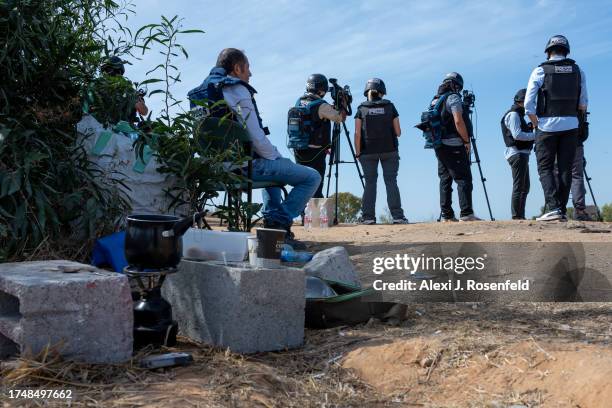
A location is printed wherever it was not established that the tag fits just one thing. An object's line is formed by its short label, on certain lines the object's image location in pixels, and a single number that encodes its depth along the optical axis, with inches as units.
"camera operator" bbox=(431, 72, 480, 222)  307.9
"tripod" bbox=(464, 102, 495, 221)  384.9
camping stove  116.0
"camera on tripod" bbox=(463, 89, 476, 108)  377.0
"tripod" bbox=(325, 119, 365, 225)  369.4
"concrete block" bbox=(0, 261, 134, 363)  100.1
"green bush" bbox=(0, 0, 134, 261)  150.3
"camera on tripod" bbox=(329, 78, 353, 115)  333.7
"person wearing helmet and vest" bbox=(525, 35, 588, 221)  284.0
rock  147.2
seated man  194.2
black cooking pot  114.6
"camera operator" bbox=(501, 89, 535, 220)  332.2
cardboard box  355.3
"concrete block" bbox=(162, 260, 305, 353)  116.3
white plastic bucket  139.6
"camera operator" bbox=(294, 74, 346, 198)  293.4
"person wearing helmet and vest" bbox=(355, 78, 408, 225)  324.2
